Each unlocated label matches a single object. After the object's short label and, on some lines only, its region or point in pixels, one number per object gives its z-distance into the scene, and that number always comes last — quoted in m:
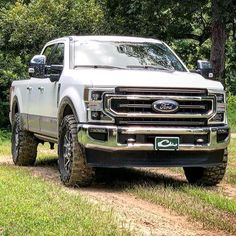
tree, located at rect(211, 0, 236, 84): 21.67
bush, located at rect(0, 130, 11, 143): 18.77
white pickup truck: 7.80
